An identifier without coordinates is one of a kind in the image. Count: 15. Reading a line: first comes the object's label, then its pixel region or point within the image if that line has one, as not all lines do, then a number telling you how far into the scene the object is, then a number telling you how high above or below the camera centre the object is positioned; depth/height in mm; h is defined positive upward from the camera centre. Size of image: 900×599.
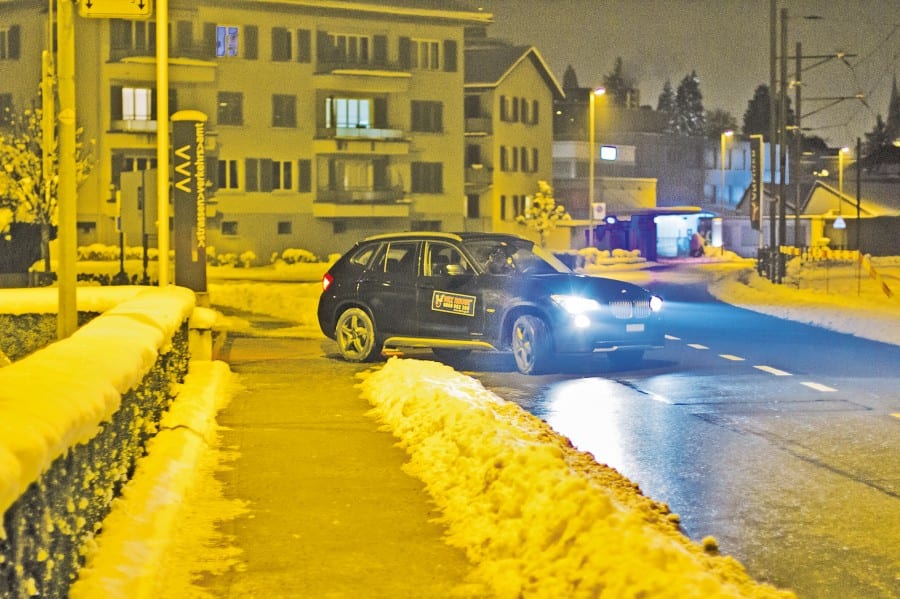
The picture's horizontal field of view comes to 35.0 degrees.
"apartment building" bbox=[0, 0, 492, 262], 69812 +7220
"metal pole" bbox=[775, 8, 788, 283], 47594 +3067
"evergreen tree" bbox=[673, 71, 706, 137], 195875 +19153
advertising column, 19844 +803
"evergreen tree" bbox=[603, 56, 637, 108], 127000 +13701
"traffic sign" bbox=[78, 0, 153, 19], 13992 +2351
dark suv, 17359 -724
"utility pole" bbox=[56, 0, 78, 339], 13281 +380
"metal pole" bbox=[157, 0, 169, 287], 19906 +1539
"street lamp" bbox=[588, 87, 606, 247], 65938 +4525
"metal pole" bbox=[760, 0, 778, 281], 48344 +6339
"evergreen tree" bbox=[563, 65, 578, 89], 195875 +23313
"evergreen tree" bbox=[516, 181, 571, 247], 83312 +1942
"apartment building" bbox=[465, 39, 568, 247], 82250 +6786
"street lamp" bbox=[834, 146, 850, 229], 93000 +4444
